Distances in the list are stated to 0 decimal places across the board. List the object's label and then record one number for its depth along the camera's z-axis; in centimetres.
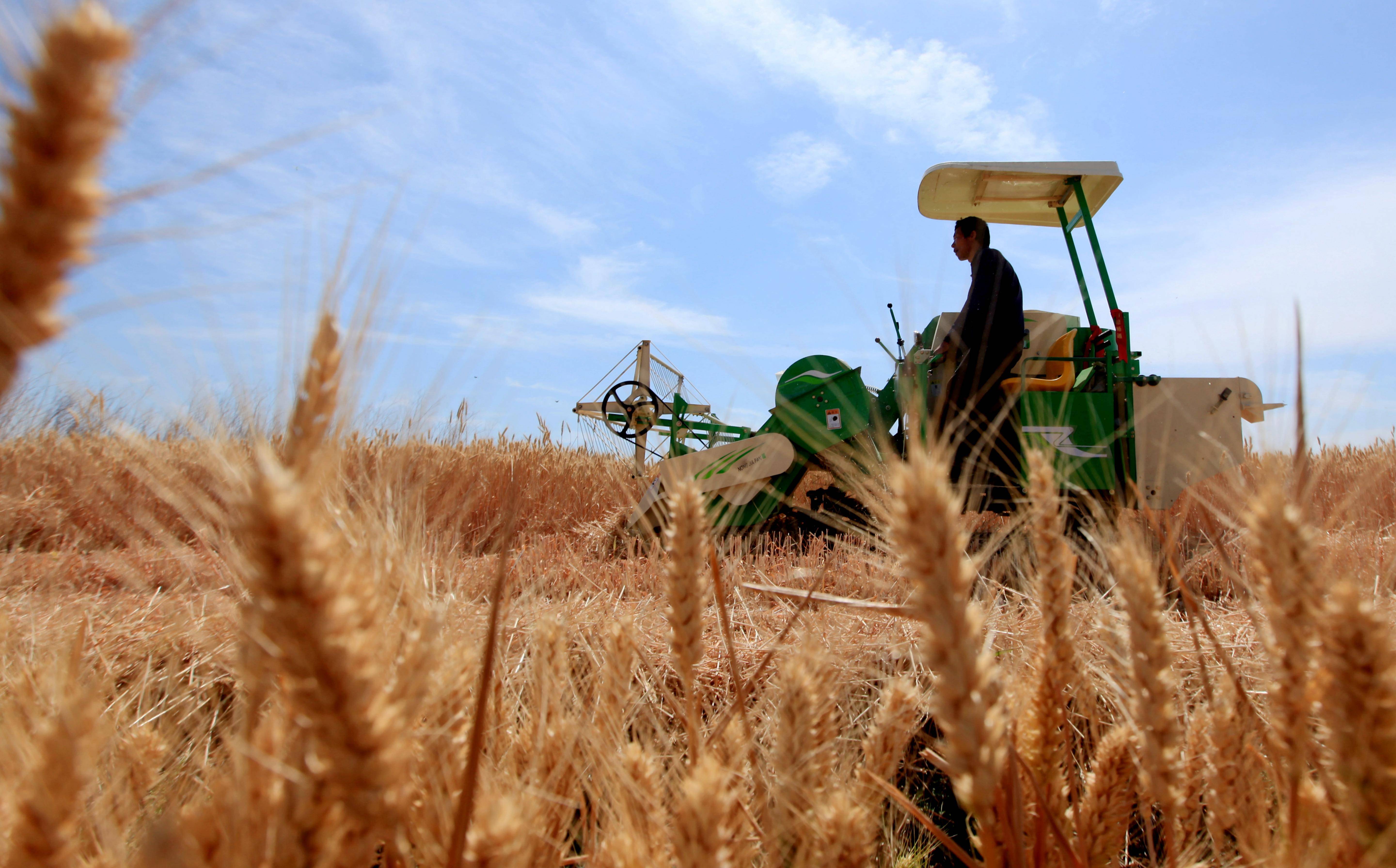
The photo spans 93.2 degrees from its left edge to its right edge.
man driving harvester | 429
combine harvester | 447
